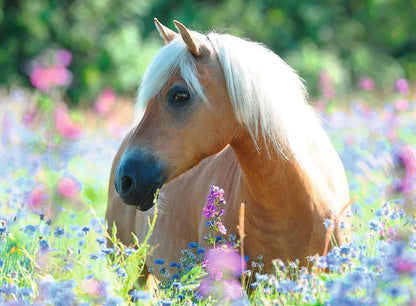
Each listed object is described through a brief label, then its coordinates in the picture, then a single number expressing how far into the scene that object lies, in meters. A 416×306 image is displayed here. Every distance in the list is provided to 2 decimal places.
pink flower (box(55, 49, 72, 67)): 24.27
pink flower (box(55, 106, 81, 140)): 12.66
